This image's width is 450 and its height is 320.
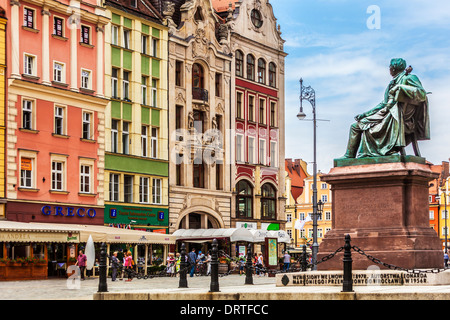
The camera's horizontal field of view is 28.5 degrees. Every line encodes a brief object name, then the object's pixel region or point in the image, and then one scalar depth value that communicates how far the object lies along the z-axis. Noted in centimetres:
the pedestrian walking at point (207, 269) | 4510
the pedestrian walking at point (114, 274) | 3650
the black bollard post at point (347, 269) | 1600
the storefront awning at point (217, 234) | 4922
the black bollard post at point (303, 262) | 2480
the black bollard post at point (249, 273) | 2548
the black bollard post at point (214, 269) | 1789
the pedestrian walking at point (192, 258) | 4336
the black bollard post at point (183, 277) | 2231
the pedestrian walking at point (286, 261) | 5081
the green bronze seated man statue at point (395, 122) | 2106
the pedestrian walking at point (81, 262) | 3822
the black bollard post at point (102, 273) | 1998
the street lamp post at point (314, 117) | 4420
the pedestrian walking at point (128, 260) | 3903
